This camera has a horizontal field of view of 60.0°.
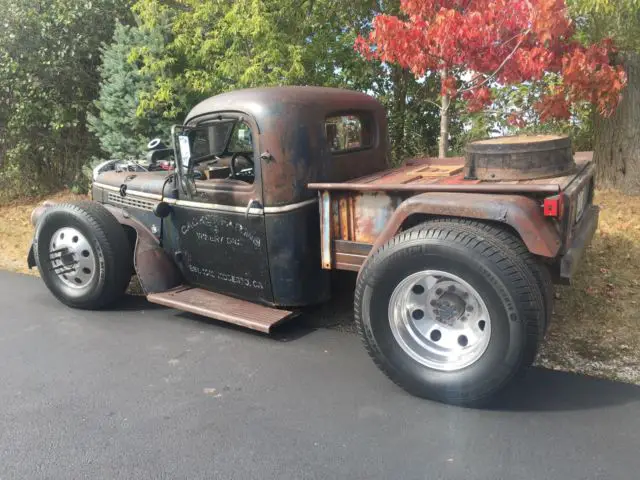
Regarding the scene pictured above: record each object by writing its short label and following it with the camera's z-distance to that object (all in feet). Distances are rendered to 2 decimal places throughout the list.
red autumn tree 15.74
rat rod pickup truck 9.87
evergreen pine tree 29.48
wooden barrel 10.99
